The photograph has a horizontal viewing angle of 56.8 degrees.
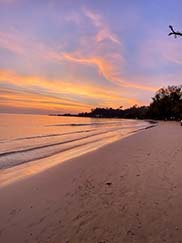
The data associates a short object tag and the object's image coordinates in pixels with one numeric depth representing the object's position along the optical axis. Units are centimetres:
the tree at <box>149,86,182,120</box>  6840
